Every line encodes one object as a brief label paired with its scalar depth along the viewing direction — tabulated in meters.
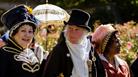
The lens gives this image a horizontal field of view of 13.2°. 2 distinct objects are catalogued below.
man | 6.22
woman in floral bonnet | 6.78
